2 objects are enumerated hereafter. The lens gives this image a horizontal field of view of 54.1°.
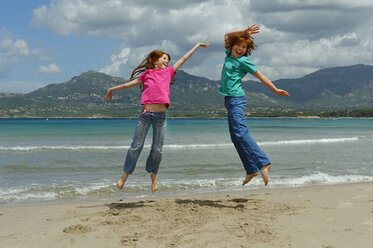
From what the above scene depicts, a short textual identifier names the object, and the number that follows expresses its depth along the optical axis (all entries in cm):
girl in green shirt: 574
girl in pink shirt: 590
